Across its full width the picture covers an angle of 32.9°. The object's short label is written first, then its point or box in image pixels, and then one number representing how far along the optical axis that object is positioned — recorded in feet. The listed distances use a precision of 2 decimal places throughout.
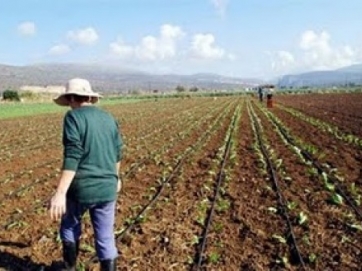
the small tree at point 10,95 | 218.40
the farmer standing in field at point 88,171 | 16.24
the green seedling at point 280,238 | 23.97
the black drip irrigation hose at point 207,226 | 21.62
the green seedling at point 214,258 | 21.76
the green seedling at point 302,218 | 26.80
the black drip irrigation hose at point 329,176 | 29.83
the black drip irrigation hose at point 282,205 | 22.29
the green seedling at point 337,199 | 30.68
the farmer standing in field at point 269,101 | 141.79
